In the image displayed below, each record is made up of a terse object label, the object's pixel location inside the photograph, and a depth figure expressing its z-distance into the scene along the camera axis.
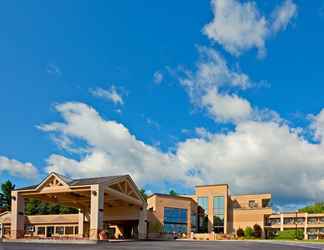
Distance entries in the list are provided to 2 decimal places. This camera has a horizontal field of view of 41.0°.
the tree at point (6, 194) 99.02
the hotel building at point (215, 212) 75.75
